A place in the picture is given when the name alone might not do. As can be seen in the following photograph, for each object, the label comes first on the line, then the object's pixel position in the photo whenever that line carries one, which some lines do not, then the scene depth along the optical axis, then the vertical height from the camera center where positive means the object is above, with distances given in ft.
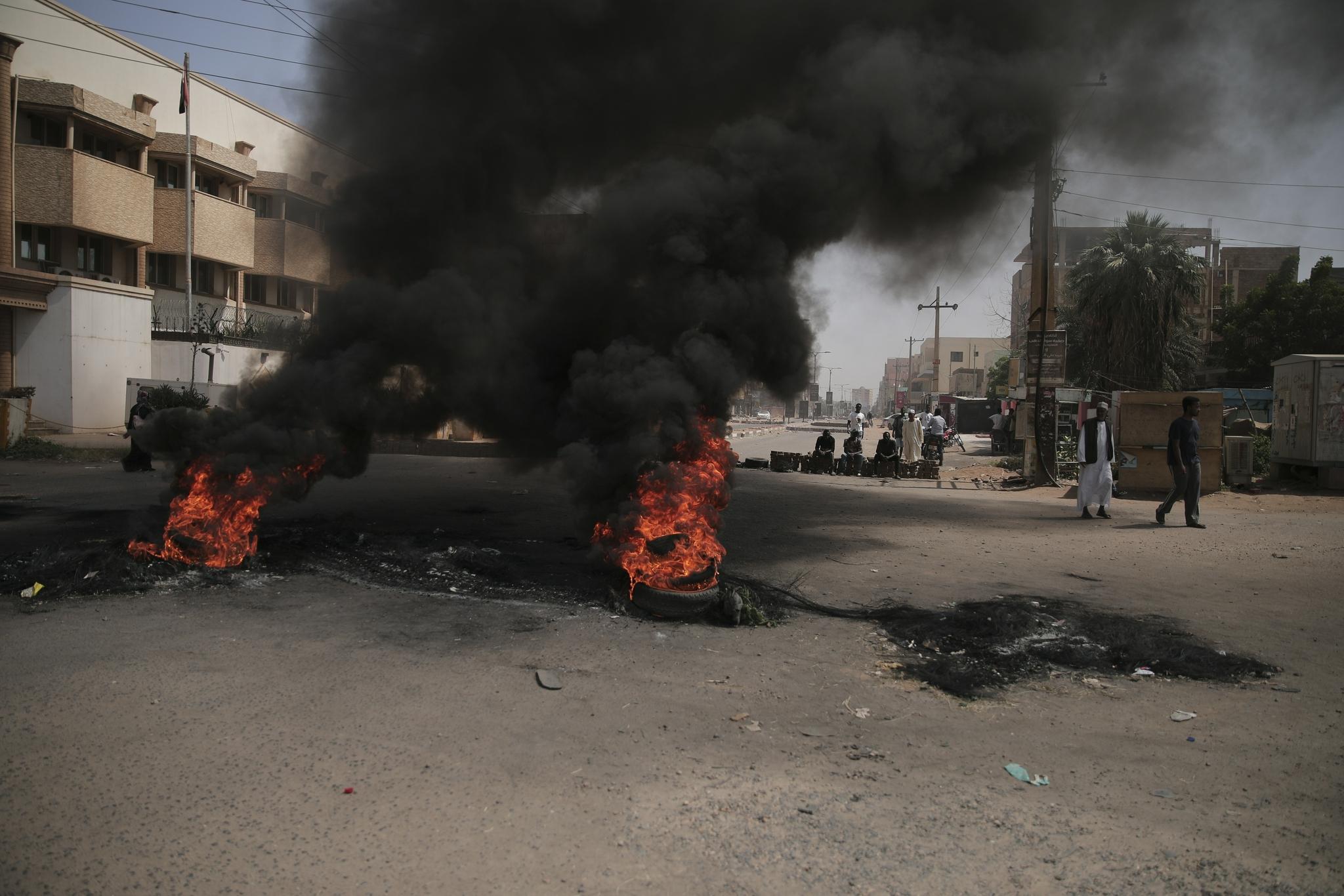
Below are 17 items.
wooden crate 48.08 +0.31
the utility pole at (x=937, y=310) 164.66 +24.30
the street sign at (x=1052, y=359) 53.98 +4.97
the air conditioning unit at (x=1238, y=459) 51.93 -1.34
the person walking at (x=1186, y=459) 36.27 -1.00
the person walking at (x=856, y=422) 73.05 +0.66
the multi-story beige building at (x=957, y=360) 317.79 +31.13
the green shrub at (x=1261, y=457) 58.23 -1.27
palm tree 93.81 +15.23
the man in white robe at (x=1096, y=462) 39.17 -1.34
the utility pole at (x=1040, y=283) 51.42 +9.95
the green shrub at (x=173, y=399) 63.72 +1.02
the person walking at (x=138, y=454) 49.01 -2.54
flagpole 81.76 +32.30
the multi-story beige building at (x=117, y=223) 71.36 +19.70
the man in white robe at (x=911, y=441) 75.61 -0.99
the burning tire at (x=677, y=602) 20.20 -4.39
